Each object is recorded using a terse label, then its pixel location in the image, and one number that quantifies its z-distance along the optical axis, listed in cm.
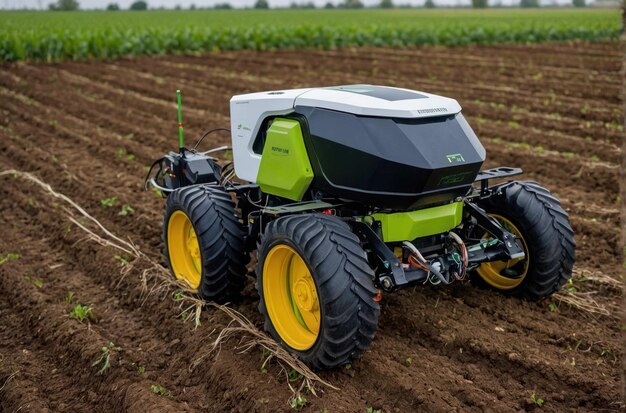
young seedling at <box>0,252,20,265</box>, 574
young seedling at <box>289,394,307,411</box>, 372
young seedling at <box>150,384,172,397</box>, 393
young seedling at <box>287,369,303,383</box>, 398
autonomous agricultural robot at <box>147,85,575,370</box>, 382
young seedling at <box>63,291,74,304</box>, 505
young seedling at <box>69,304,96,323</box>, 477
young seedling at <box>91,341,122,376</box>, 419
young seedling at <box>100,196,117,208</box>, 691
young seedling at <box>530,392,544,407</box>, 376
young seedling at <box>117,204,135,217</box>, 667
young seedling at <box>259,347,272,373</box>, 407
